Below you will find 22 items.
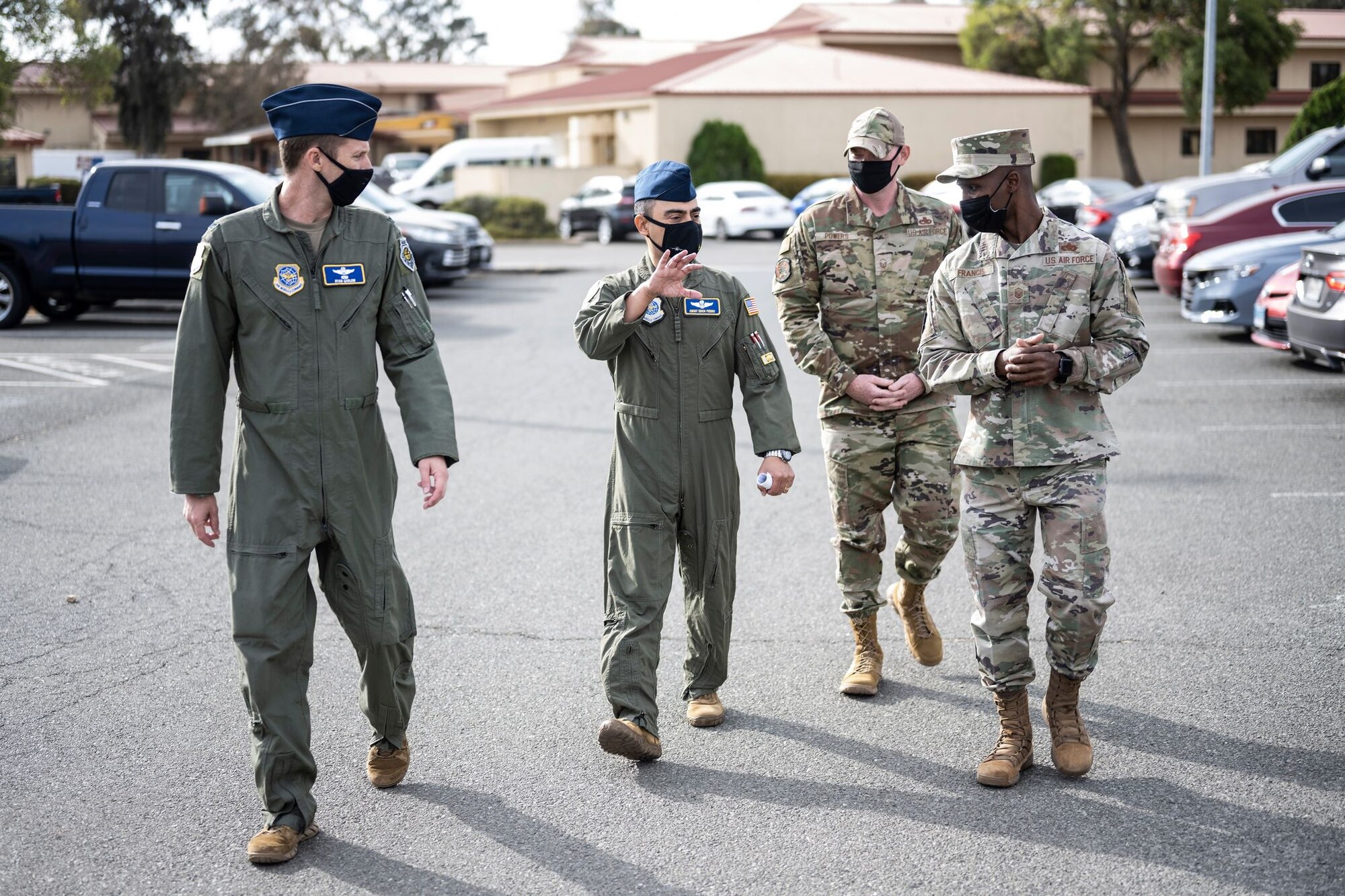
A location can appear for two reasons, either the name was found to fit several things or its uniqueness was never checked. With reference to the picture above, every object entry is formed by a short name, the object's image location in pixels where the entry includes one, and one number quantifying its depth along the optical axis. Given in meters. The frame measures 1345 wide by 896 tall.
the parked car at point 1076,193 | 29.98
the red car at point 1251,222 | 16.72
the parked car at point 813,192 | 32.75
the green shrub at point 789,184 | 42.62
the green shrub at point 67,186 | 35.59
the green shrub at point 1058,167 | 45.09
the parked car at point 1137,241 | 20.31
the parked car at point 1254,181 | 18.67
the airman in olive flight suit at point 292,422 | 4.18
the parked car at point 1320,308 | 11.06
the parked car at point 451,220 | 21.64
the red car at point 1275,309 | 12.91
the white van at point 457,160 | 42.62
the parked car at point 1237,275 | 14.44
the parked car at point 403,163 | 50.94
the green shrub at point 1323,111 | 27.12
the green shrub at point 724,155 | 42.62
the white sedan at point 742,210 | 34.09
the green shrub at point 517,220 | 35.72
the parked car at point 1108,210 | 23.55
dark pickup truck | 16.95
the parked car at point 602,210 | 34.53
